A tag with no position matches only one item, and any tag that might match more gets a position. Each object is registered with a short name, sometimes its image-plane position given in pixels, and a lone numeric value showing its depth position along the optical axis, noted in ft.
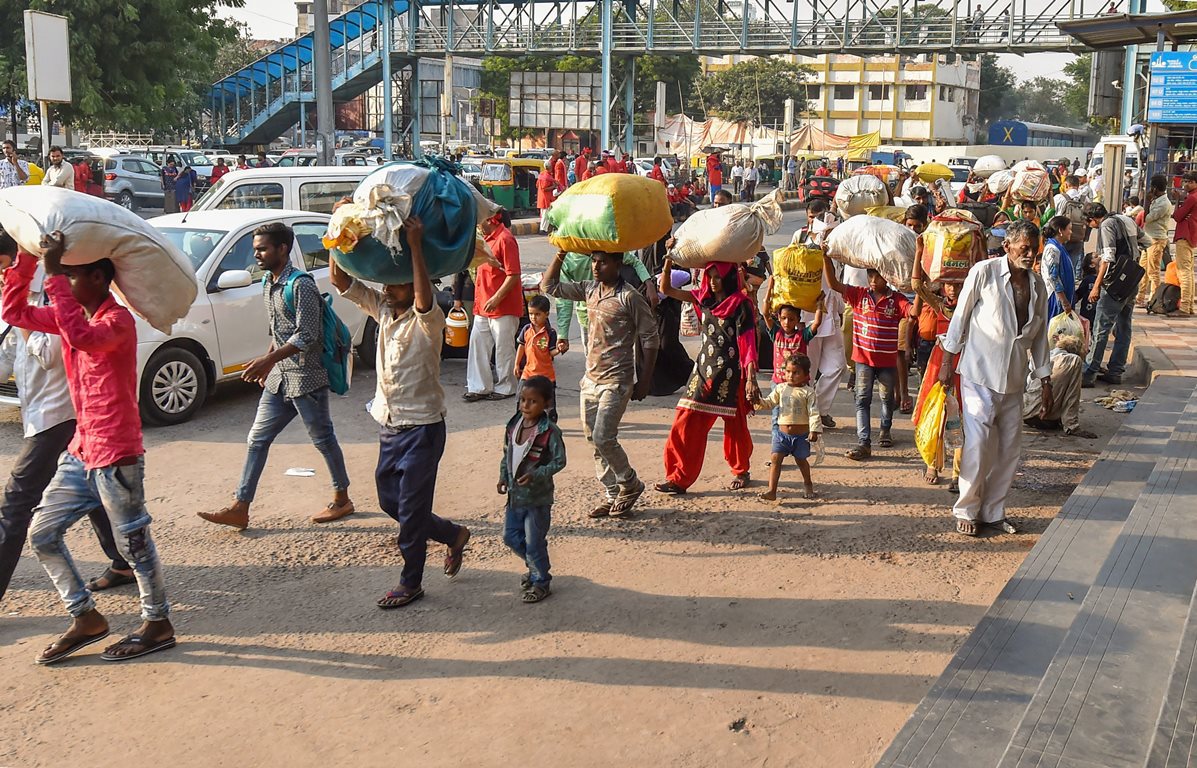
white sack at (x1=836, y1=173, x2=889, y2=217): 32.55
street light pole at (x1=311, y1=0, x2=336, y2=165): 71.67
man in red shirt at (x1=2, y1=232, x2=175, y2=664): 14.30
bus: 241.76
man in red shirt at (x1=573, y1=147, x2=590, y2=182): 86.65
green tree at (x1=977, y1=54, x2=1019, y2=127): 364.99
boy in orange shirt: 25.89
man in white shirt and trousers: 19.76
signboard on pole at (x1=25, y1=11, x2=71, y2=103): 44.01
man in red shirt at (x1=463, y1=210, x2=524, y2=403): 29.50
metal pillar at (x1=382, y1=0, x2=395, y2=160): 148.36
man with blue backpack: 19.71
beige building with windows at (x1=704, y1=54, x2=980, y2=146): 278.87
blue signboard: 69.77
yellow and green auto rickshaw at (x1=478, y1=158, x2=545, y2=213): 92.63
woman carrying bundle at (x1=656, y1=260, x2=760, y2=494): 22.02
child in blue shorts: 22.16
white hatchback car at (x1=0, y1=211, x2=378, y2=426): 26.89
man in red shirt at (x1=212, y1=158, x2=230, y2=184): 87.94
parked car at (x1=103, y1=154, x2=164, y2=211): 94.68
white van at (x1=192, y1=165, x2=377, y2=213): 39.09
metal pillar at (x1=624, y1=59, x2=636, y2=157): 158.10
